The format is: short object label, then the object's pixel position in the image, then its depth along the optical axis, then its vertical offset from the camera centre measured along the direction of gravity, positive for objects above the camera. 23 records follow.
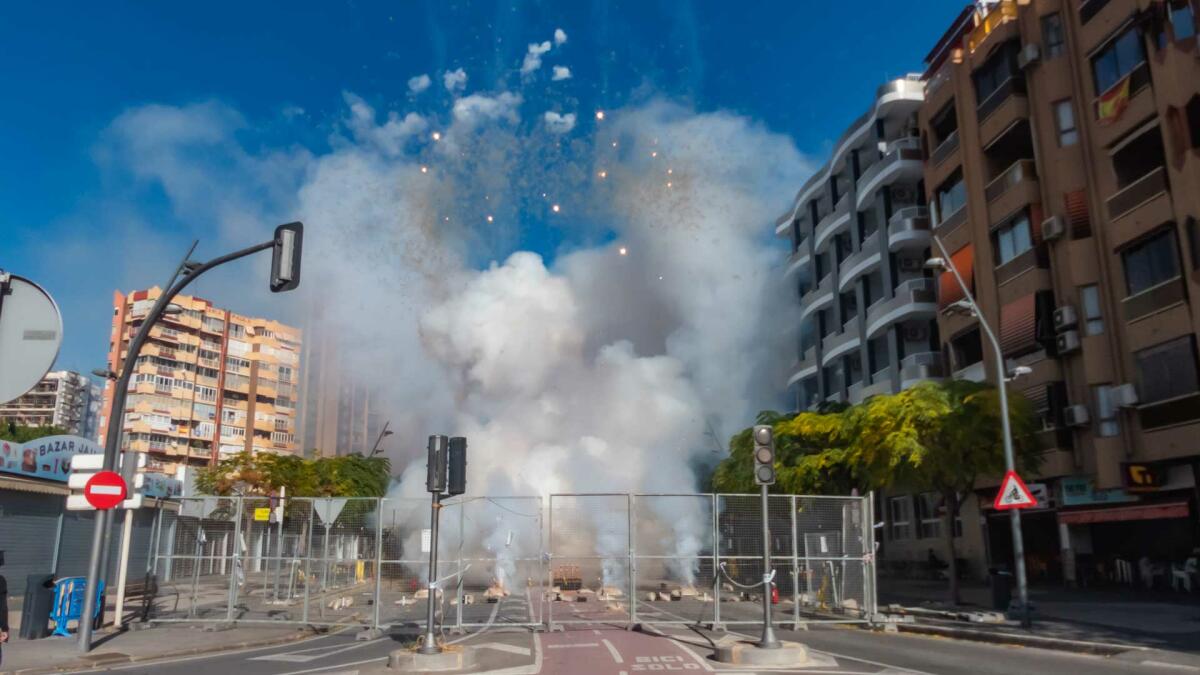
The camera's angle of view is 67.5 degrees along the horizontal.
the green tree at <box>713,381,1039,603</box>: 26.30 +2.77
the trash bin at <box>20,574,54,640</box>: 17.39 -1.26
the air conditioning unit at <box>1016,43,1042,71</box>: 34.50 +18.03
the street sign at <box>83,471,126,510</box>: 14.81 +0.83
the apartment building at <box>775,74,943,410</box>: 44.97 +14.72
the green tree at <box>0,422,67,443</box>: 75.19 +9.57
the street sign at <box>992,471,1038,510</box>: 19.66 +0.84
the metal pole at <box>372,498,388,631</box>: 18.70 -0.18
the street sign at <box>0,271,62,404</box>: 3.98 +0.90
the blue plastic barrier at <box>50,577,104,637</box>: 18.09 -1.22
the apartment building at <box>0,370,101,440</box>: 137.75 +22.07
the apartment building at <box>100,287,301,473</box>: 99.50 +18.07
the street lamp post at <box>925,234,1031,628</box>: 19.31 +0.44
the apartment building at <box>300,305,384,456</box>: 78.06 +11.64
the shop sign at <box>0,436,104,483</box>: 29.16 +2.87
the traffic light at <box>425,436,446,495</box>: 14.31 +1.13
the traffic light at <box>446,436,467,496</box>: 14.48 +1.14
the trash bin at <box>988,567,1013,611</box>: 22.95 -1.41
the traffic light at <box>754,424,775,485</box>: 14.72 +1.33
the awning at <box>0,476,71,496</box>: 28.97 +1.84
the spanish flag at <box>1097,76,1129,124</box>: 29.86 +14.24
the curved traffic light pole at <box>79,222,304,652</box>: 15.06 +2.16
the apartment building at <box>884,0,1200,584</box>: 27.83 +9.69
